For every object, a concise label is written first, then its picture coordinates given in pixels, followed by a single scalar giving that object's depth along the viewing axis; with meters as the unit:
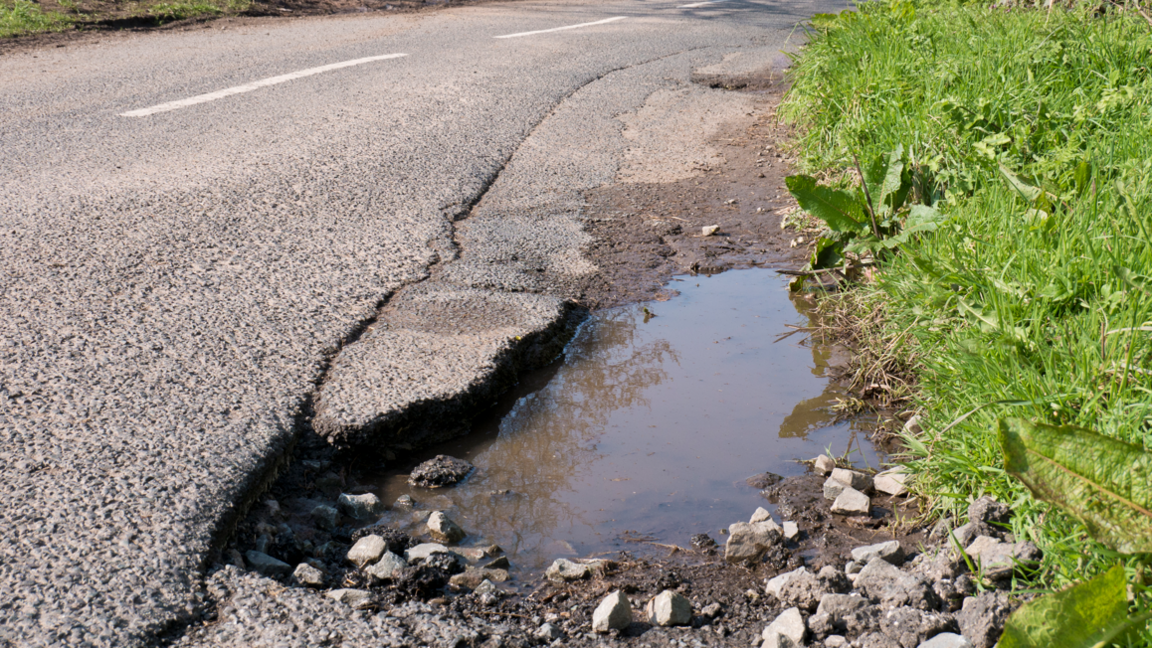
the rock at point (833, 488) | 2.14
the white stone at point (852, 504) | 2.05
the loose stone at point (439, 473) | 2.21
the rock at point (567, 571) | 1.84
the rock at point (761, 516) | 2.02
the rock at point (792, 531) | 1.99
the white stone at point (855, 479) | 2.16
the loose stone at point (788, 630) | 1.58
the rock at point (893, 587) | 1.64
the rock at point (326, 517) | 1.98
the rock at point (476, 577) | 1.81
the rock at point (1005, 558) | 1.64
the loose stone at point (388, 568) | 1.79
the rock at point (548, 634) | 1.60
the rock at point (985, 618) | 1.52
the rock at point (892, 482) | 2.11
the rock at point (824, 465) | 2.28
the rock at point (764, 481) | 2.23
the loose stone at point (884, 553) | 1.82
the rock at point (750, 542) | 1.90
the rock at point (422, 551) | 1.85
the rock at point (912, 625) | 1.54
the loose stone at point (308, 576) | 1.73
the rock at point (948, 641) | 1.49
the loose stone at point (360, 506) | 2.05
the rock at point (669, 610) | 1.67
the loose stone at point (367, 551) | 1.83
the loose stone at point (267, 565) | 1.76
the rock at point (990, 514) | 1.77
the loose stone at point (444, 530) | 1.97
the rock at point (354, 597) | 1.67
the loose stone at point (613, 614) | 1.64
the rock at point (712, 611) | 1.71
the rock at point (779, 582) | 1.76
